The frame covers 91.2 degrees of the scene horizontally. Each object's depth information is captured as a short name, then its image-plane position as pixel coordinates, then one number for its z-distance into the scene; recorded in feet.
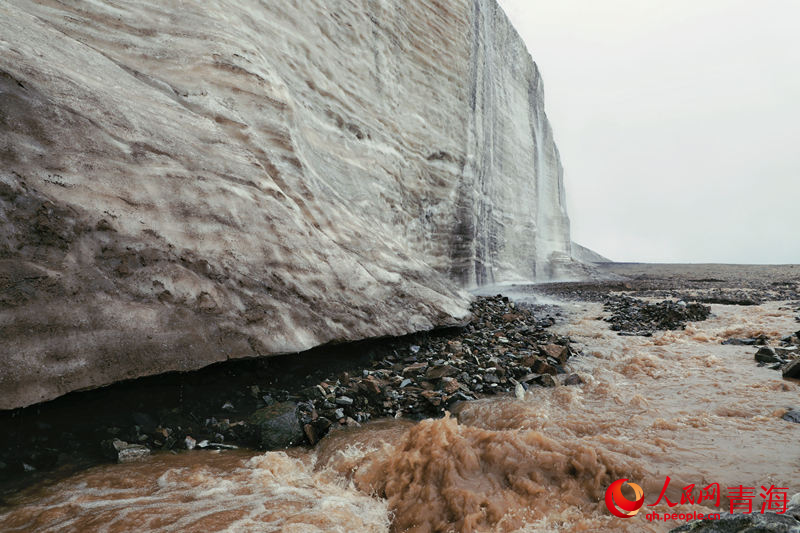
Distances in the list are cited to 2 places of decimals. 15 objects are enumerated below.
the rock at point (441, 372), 17.17
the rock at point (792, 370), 16.21
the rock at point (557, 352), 20.13
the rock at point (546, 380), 17.21
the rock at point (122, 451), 10.32
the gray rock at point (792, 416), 11.96
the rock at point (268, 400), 13.52
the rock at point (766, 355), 19.11
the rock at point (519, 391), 15.85
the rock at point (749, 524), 5.66
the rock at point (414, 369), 17.58
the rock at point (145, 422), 11.19
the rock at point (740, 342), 23.62
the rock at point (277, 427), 11.92
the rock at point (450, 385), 15.87
